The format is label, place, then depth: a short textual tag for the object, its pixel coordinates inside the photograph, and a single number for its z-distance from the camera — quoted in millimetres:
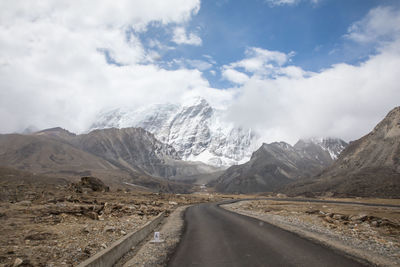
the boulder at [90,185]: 53406
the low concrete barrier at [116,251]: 9158
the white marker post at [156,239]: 14842
